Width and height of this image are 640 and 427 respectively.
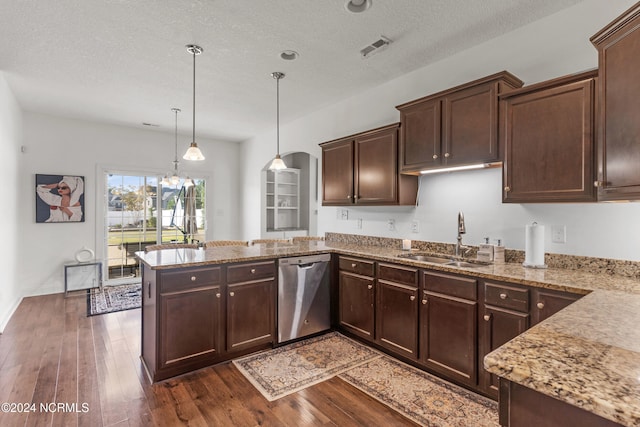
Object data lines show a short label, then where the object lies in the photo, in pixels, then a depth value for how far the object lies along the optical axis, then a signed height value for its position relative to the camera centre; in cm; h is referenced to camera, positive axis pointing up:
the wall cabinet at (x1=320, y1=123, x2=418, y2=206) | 334 +47
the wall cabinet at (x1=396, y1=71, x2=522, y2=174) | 251 +76
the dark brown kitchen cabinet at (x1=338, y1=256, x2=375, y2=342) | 312 -84
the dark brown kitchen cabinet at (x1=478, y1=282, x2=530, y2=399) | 205 -69
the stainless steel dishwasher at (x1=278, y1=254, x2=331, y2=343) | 315 -85
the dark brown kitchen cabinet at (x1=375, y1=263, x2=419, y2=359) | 270 -84
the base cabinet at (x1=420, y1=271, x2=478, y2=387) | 231 -86
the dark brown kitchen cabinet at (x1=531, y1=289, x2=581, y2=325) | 186 -52
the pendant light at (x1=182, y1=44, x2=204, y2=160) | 302 +61
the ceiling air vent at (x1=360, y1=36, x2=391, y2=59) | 290 +156
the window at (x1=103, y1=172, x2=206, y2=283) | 578 -10
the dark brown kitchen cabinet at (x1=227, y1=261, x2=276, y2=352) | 284 -84
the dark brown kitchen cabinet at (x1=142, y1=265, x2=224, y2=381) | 249 -87
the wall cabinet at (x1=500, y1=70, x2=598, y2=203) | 204 +50
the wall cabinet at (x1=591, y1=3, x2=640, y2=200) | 148 +52
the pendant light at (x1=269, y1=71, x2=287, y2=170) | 362 +61
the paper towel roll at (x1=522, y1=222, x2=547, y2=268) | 236 -23
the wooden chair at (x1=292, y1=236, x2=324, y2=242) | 453 -37
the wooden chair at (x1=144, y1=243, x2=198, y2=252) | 361 -40
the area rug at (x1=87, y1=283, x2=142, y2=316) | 441 -131
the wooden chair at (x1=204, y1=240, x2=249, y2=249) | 397 -39
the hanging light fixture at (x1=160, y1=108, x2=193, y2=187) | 482 +50
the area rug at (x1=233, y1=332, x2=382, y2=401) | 250 -132
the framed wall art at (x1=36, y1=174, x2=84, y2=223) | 511 +23
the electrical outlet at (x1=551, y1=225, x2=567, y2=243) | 243 -15
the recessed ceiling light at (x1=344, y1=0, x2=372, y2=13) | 238 +156
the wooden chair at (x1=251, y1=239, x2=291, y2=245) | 434 -38
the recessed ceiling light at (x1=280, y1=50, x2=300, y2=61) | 313 +157
